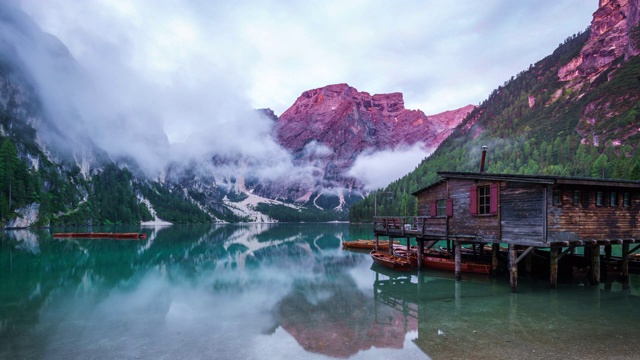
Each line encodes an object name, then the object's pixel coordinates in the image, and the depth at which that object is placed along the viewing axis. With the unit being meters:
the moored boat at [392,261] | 34.25
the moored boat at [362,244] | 57.38
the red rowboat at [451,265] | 31.14
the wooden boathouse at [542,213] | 23.69
